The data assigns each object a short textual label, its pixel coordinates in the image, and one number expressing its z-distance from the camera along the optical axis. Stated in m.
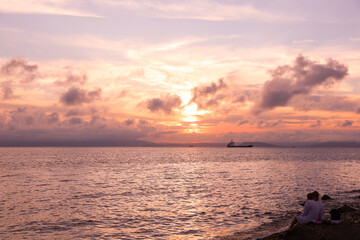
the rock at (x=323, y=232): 13.62
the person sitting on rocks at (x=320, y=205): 15.07
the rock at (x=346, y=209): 23.84
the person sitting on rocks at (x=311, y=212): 14.91
